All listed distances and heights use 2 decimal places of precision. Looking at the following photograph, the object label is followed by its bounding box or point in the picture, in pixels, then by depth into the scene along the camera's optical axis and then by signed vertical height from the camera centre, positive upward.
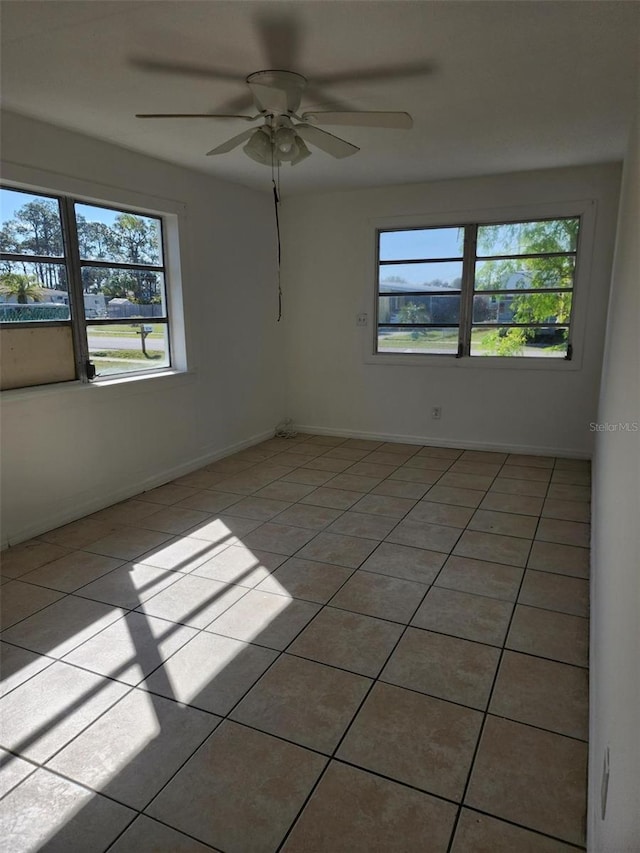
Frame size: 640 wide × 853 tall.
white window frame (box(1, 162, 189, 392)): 3.04 +0.66
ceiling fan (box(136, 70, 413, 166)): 2.38 +0.85
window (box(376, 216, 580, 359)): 4.51 +0.17
